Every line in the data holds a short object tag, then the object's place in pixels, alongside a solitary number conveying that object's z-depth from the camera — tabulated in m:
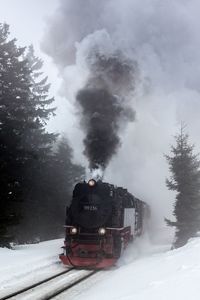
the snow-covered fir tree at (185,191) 24.66
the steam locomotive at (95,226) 16.52
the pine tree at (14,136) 22.64
